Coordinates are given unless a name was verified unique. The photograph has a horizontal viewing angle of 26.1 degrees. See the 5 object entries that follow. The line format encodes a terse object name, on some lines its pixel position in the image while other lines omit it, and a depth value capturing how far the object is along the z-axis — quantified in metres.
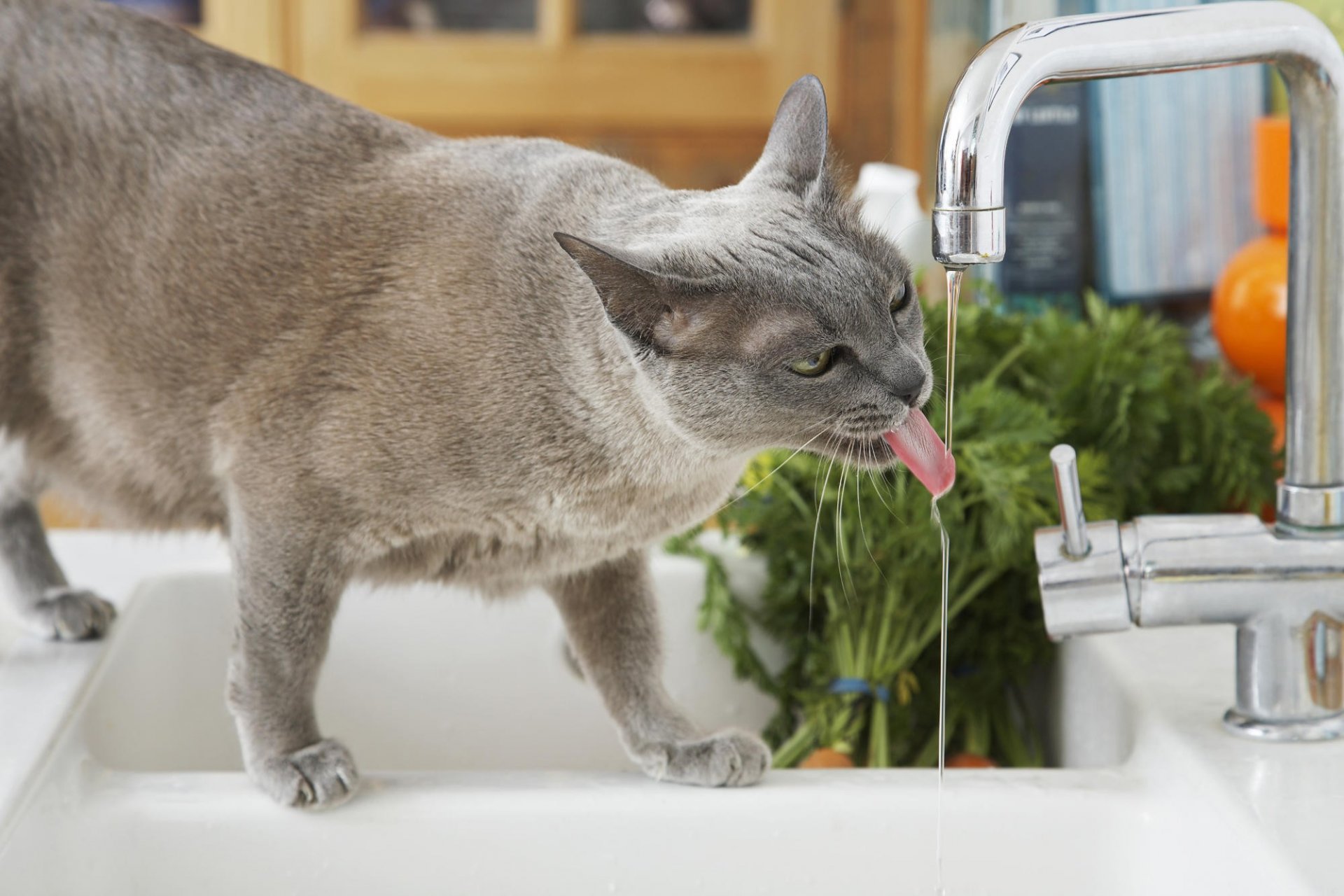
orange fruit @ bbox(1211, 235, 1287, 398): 1.44
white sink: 1.13
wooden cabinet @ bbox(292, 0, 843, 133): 2.39
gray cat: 1.11
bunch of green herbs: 1.31
